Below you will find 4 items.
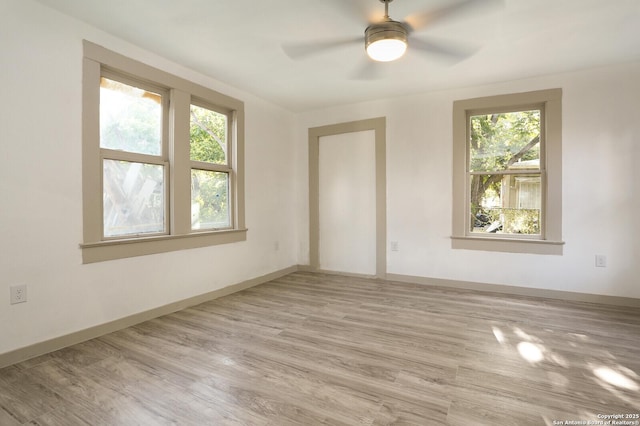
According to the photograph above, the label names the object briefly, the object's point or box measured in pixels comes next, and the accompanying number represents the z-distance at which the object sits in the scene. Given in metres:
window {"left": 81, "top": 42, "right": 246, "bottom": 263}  2.57
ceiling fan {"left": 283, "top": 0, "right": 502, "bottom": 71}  2.28
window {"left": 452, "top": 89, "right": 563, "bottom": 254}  3.56
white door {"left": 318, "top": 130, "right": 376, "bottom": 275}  4.59
